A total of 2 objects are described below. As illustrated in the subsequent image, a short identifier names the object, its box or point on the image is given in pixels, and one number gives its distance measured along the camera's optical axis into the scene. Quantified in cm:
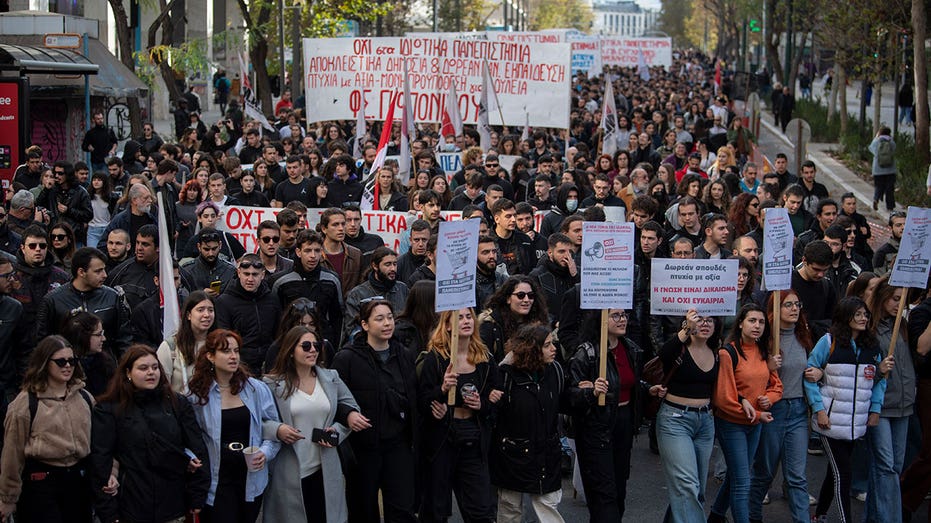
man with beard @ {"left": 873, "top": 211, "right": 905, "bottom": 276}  1080
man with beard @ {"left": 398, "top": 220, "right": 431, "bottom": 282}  966
